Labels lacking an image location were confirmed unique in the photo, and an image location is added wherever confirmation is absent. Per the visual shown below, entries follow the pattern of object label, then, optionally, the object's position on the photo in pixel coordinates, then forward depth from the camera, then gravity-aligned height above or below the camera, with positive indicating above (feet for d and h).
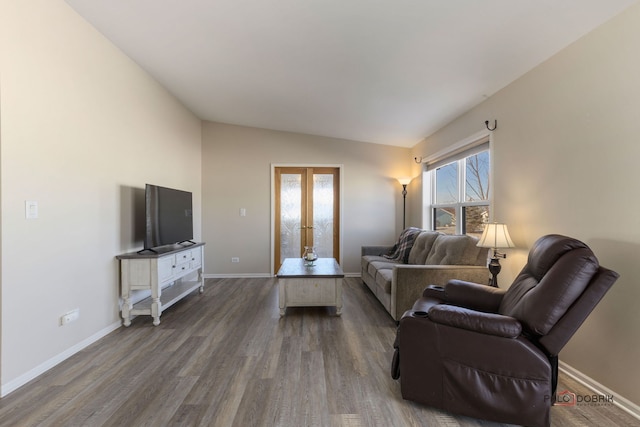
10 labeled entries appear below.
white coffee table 10.26 -2.81
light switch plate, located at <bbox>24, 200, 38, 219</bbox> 6.42 +0.13
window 10.88 +0.97
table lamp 8.03 -0.78
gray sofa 9.29 -1.93
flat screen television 10.05 -0.08
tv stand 9.45 -2.17
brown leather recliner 4.69 -2.34
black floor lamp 16.81 +0.63
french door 16.92 +0.22
